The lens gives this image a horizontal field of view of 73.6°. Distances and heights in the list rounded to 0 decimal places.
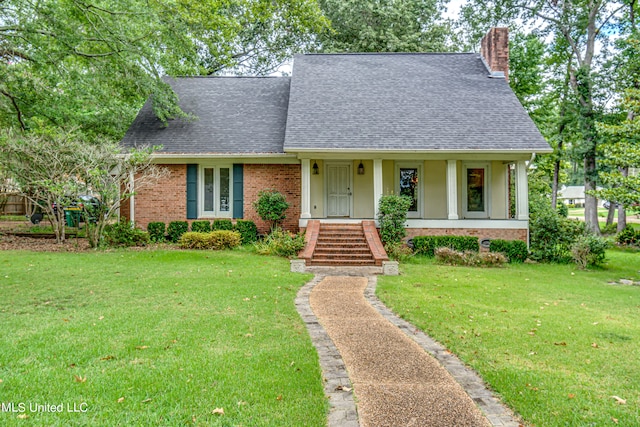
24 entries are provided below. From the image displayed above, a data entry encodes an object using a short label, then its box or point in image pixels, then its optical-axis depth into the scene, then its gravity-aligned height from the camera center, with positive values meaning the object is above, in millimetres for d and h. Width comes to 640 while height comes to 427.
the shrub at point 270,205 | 13336 +323
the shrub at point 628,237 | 17498 -987
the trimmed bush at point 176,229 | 13961 -415
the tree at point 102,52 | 11875 +5077
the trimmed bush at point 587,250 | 11539 -987
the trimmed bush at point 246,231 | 13750 -486
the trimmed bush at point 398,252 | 11922 -1043
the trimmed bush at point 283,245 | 11945 -850
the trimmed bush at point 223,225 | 13852 -291
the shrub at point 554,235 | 12422 -627
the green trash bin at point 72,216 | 16609 +43
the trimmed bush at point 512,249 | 12508 -1024
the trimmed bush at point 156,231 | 13906 -471
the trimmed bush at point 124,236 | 12898 -582
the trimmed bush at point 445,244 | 12570 -866
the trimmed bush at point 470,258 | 11562 -1191
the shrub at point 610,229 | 22461 -834
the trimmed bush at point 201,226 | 13867 -322
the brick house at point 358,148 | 13133 +2069
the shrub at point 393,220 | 12469 -149
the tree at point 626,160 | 10344 +1337
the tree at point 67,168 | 11562 +1399
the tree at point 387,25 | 23016 +10522
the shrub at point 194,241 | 12883 -749
